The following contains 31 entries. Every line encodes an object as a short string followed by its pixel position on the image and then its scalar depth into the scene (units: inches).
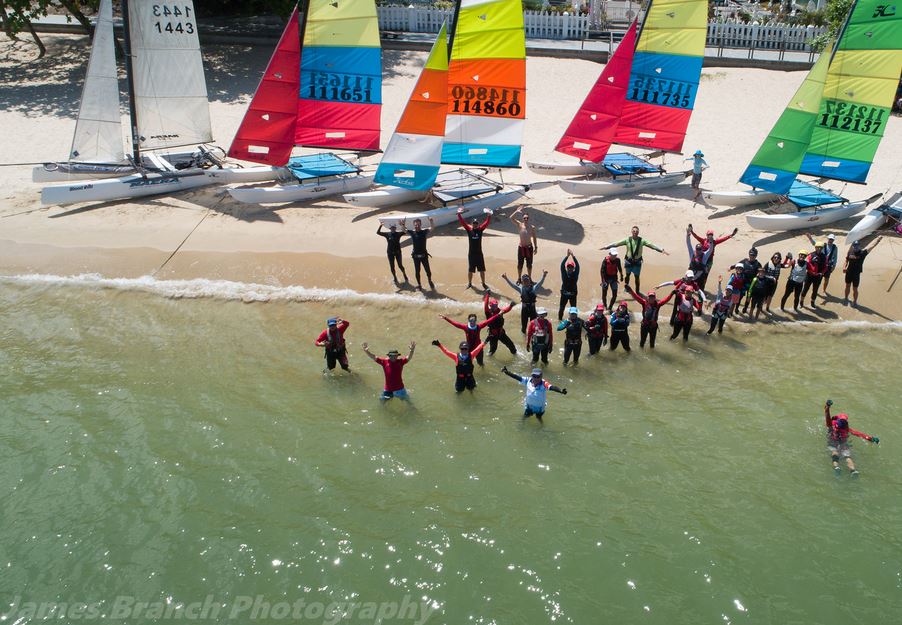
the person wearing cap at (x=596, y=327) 527.8
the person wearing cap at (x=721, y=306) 557.6
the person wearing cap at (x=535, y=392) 450.6
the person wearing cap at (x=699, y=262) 593.0
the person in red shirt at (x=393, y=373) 472.1
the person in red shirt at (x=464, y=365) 481.4
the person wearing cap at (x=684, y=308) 544.4
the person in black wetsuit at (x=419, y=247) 605.3
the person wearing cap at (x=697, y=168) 783.7
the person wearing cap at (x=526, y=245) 617.3
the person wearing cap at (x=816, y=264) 585.6
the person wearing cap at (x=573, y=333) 507.2
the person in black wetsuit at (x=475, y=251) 608.1
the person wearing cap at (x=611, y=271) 582.9
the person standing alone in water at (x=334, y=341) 498.3
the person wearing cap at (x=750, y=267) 577.0
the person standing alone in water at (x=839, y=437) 424.8
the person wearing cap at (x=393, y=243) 611.5
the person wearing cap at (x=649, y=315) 533.6
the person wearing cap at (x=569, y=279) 561.6
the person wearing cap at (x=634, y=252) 591.5
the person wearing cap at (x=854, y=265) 581.2
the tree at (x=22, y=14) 1012.5
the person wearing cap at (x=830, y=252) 588.1
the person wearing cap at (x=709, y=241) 590.1
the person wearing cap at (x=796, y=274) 580.4
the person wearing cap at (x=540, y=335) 509.0
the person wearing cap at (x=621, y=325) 528.0
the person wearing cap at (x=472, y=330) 494.3
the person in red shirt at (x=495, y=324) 518.0
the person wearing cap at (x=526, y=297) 536.9
